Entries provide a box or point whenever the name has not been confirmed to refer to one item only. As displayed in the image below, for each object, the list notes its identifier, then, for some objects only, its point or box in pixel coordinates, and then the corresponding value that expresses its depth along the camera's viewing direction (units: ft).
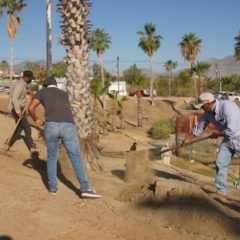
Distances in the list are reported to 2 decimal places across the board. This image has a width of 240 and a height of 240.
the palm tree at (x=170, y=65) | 205.24
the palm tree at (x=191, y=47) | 139.84
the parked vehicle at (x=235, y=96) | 131.02
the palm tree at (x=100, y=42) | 128.71
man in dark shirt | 15.97
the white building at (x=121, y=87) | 162.34
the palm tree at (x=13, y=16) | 96.04
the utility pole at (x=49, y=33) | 45.39
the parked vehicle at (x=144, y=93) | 154.29
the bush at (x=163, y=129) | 74.57
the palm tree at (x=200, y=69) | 132.61
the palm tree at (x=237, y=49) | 135.31
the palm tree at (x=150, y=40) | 123.46
